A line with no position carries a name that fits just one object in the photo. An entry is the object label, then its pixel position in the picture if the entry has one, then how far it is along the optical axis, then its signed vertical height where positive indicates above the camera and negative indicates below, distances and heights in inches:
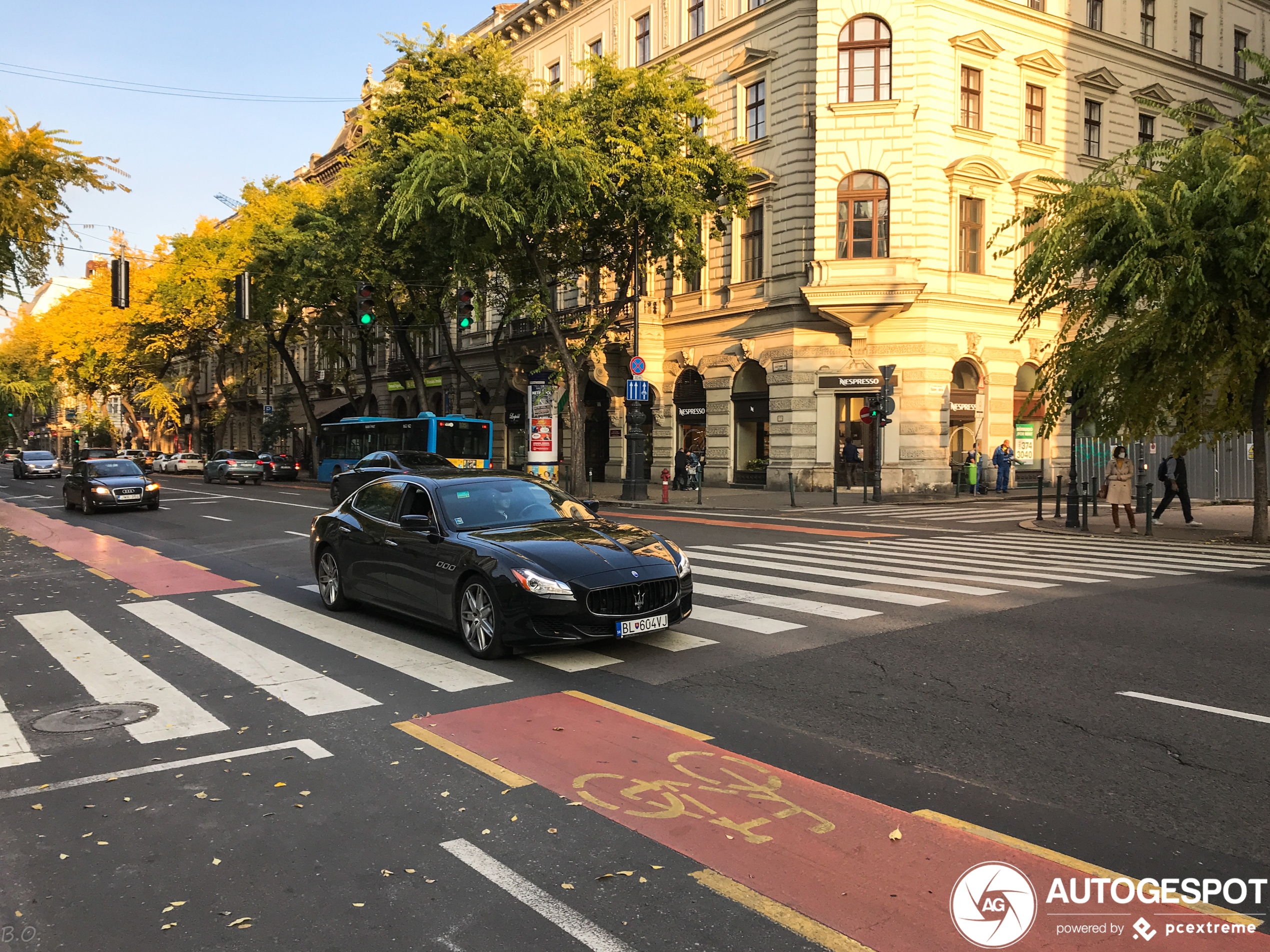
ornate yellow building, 1151.0 +323.4
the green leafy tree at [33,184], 765.3 +220.3
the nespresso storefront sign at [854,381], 1162.0 +87.9
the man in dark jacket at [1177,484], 816.9 -26.4
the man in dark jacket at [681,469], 1330.0 -25.3
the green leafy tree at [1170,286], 604.7 +113.8
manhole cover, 228.7 -67.7
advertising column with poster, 1290.6 +23.7
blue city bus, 1305.4 +16.6
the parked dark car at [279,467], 1850.4 -35.0
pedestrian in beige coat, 735.7 -22.6
